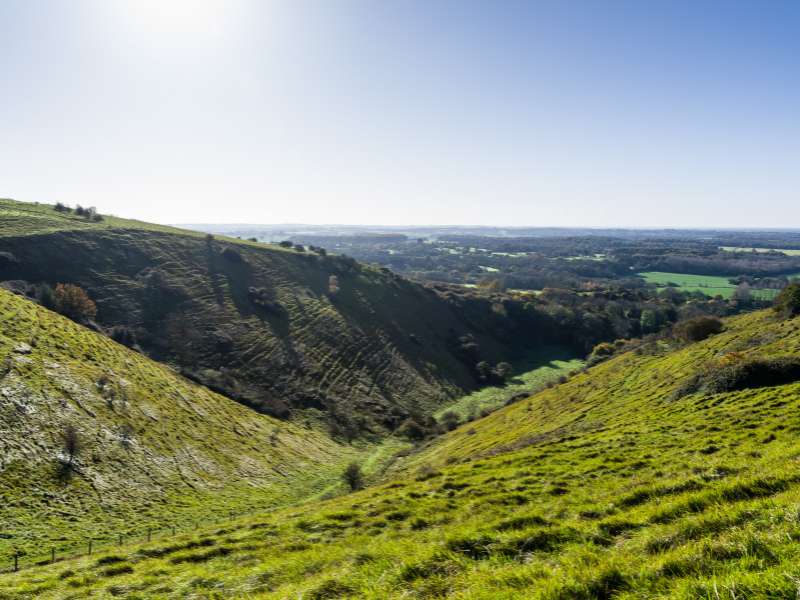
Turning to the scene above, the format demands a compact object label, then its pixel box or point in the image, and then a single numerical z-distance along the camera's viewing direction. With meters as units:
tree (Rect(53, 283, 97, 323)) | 64.50
